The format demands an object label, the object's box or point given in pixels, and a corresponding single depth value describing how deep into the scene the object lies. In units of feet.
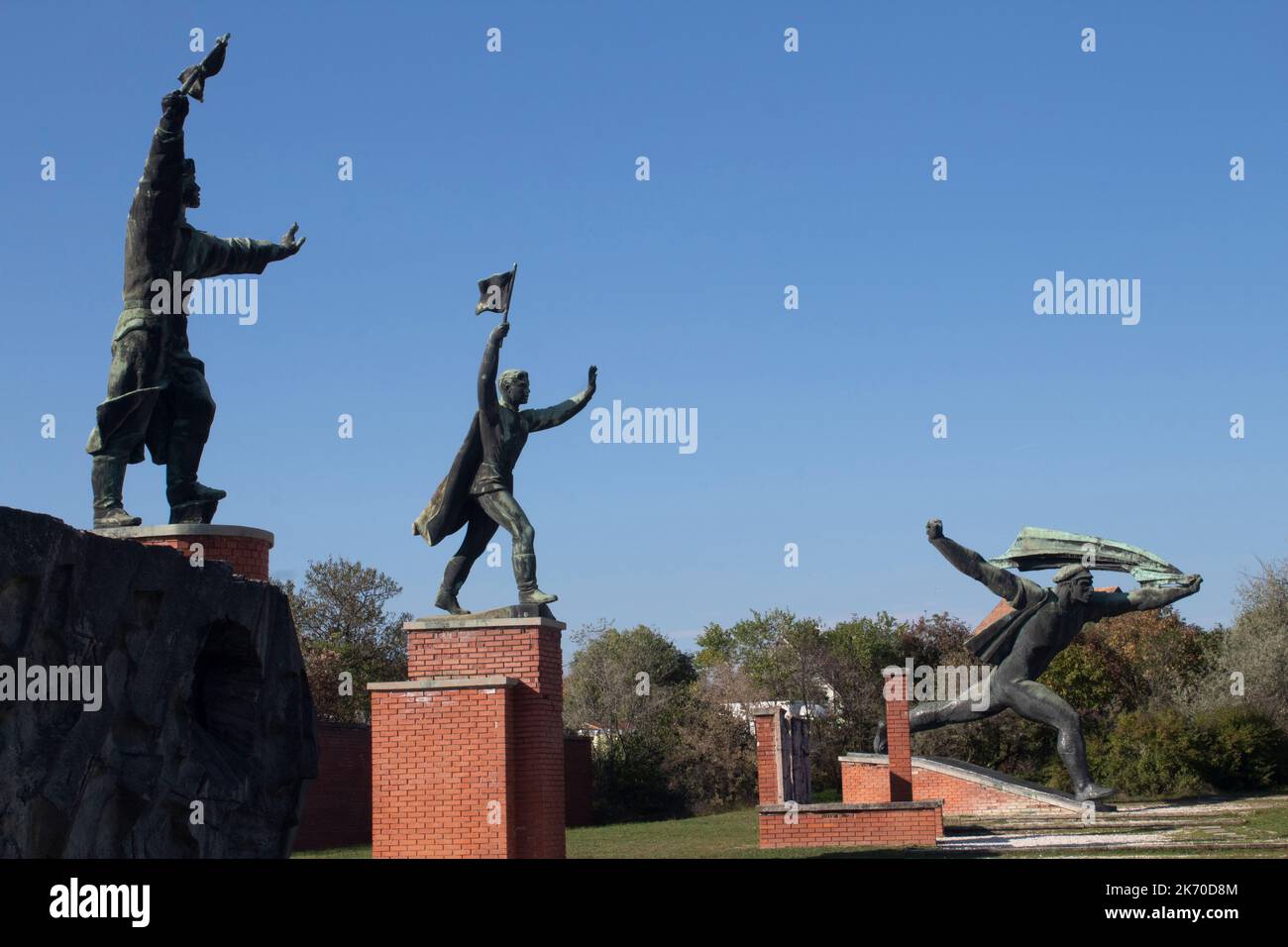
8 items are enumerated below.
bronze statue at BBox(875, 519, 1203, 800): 71.56
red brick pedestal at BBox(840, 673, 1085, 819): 75.25
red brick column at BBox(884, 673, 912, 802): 74.69
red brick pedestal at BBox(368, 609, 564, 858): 45.32
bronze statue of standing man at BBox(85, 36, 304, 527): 38.58
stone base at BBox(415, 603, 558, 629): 46.70
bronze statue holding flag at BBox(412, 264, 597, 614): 47.34
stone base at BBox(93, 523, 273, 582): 37.99
